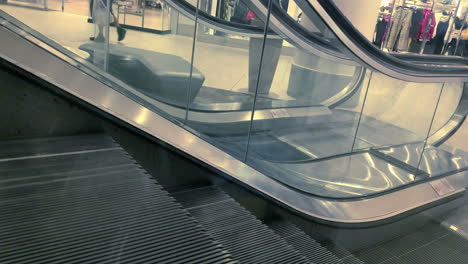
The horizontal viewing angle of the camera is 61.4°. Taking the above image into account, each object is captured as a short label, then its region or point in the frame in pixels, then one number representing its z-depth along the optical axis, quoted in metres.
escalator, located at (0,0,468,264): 1.55
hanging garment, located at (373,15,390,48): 8.38
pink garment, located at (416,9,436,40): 9.05
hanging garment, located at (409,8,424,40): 8.91
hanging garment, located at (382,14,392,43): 8.52
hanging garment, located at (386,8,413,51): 8.66
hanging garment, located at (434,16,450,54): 9.30
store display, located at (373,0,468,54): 8.50
